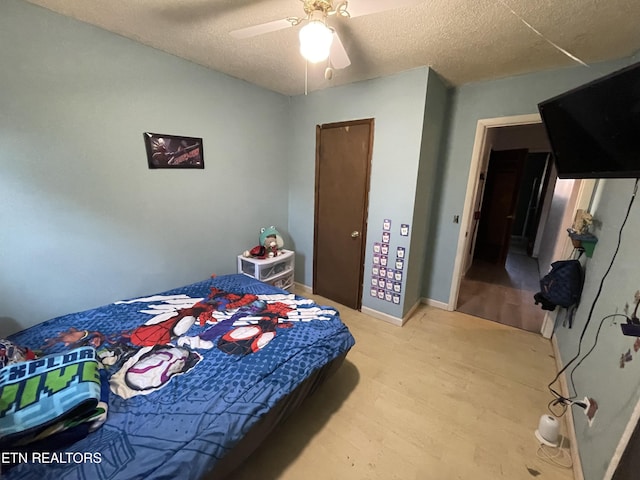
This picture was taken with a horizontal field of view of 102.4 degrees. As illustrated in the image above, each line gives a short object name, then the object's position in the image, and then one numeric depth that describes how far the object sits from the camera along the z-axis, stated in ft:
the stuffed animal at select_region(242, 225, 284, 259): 9.29
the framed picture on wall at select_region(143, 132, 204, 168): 6.79
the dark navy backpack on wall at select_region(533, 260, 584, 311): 6.55
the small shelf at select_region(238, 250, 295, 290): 9.04
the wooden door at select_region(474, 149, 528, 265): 14.19
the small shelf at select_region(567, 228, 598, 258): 6.21
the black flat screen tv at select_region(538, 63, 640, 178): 3.16
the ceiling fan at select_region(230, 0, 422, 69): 3.69
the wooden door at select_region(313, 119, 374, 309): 8.64
